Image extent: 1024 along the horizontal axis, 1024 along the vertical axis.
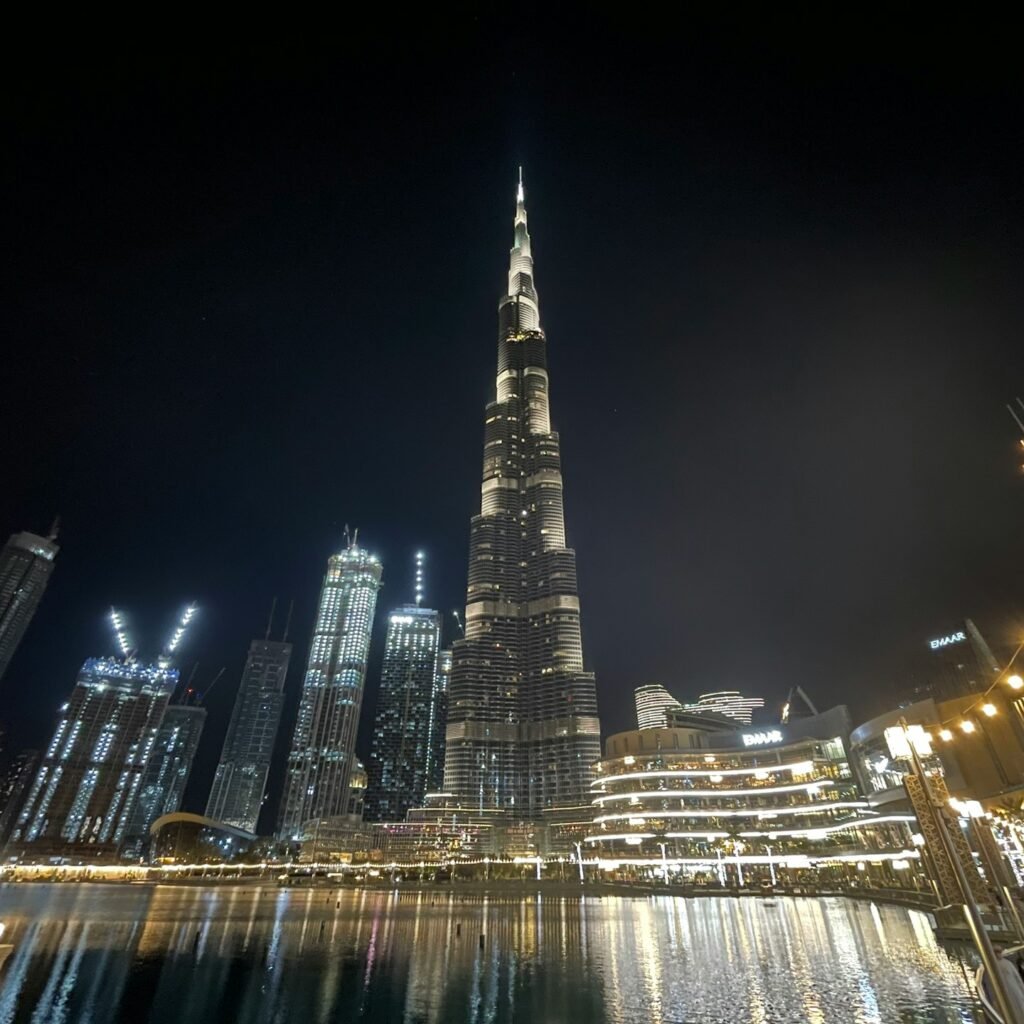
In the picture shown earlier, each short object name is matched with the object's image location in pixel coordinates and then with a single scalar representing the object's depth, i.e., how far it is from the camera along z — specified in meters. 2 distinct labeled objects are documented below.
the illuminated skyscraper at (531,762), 186.00
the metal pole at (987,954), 9.77
